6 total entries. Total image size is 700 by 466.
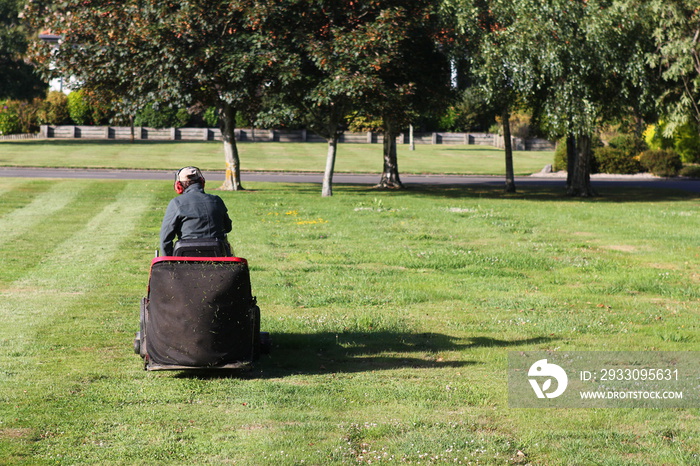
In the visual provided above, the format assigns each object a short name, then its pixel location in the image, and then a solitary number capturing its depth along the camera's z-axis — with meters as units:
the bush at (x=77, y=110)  76.31
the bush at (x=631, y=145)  45.53
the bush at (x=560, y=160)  46.08
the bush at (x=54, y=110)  75.94
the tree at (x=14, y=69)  66.94
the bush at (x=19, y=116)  73.31
